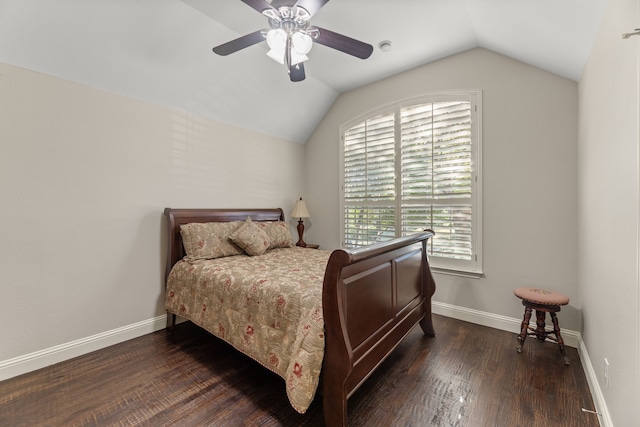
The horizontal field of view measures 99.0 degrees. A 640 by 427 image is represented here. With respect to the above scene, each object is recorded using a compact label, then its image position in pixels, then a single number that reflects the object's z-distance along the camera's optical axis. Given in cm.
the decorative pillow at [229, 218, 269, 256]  299
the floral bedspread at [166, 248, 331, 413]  147
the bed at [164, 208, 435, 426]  145
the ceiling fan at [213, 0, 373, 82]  162
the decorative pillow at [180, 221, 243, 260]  276
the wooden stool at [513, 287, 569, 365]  218
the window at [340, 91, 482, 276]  292
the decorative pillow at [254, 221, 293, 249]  340
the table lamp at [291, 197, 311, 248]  408
